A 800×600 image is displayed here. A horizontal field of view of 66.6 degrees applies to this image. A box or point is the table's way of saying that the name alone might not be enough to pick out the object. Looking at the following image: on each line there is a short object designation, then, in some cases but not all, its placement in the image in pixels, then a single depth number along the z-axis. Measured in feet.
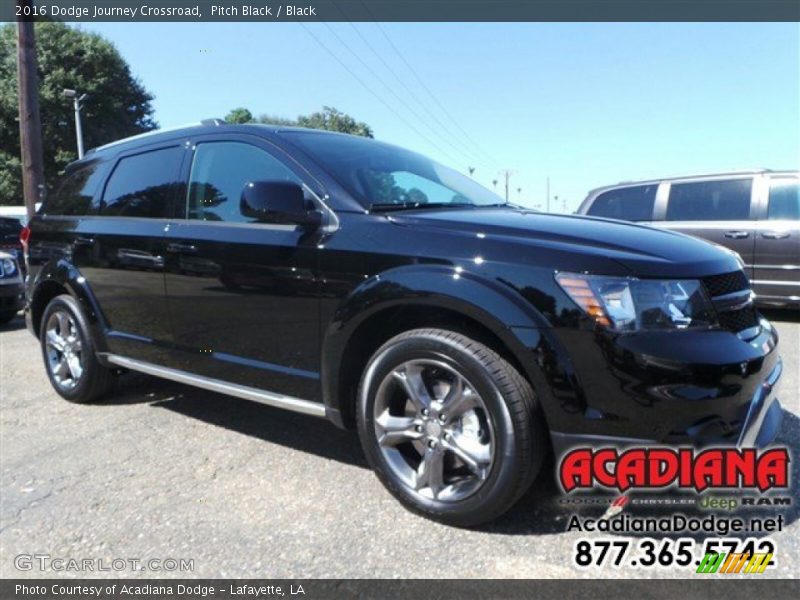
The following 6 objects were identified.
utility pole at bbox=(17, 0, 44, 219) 33.47
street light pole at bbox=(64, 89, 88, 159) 81.35
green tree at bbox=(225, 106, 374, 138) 175.60
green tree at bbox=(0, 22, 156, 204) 95.50
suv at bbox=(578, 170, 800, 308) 22.40
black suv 7.09
